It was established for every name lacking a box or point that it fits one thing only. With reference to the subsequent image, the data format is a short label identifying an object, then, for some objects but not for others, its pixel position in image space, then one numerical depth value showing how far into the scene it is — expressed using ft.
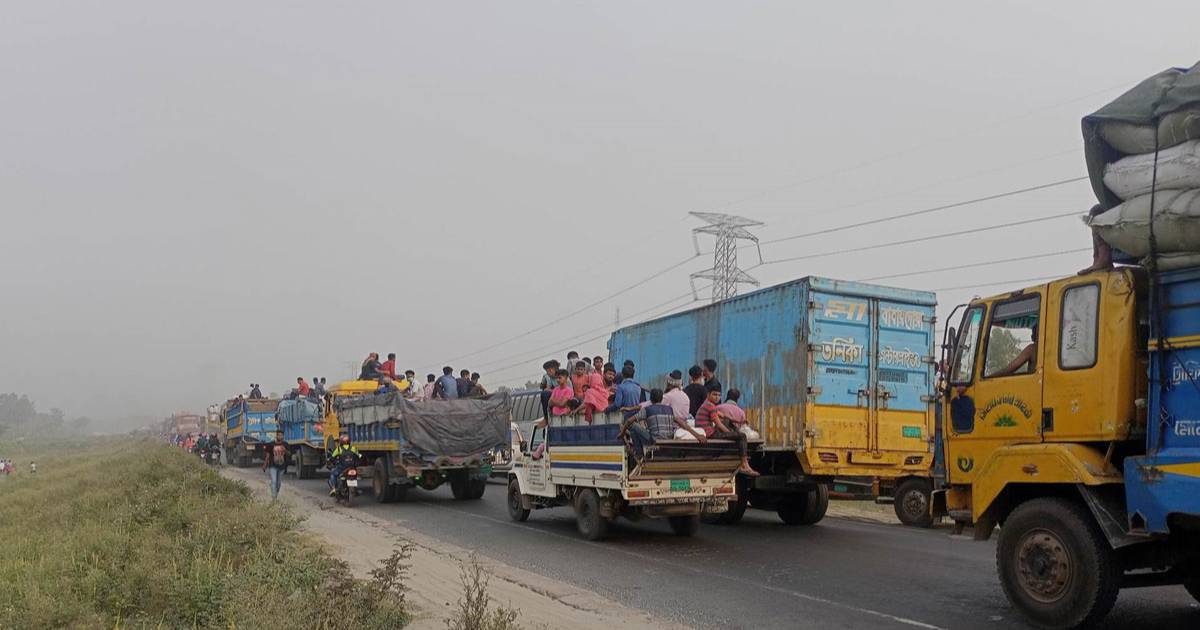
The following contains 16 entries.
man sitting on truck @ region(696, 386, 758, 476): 36.78
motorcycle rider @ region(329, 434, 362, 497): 55.26
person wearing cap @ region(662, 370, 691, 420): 37.34
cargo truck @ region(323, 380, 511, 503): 52.31
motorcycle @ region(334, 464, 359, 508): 53.98
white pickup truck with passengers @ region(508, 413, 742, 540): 35.17
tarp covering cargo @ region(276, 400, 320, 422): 75.92
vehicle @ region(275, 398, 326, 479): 74.90
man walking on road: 53.01
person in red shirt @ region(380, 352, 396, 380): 63.67
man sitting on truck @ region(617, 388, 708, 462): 34.81
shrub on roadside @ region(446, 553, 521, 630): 16.35
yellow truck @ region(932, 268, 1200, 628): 19.01
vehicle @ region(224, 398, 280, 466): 95.71
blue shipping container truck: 41.11
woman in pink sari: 38.55
